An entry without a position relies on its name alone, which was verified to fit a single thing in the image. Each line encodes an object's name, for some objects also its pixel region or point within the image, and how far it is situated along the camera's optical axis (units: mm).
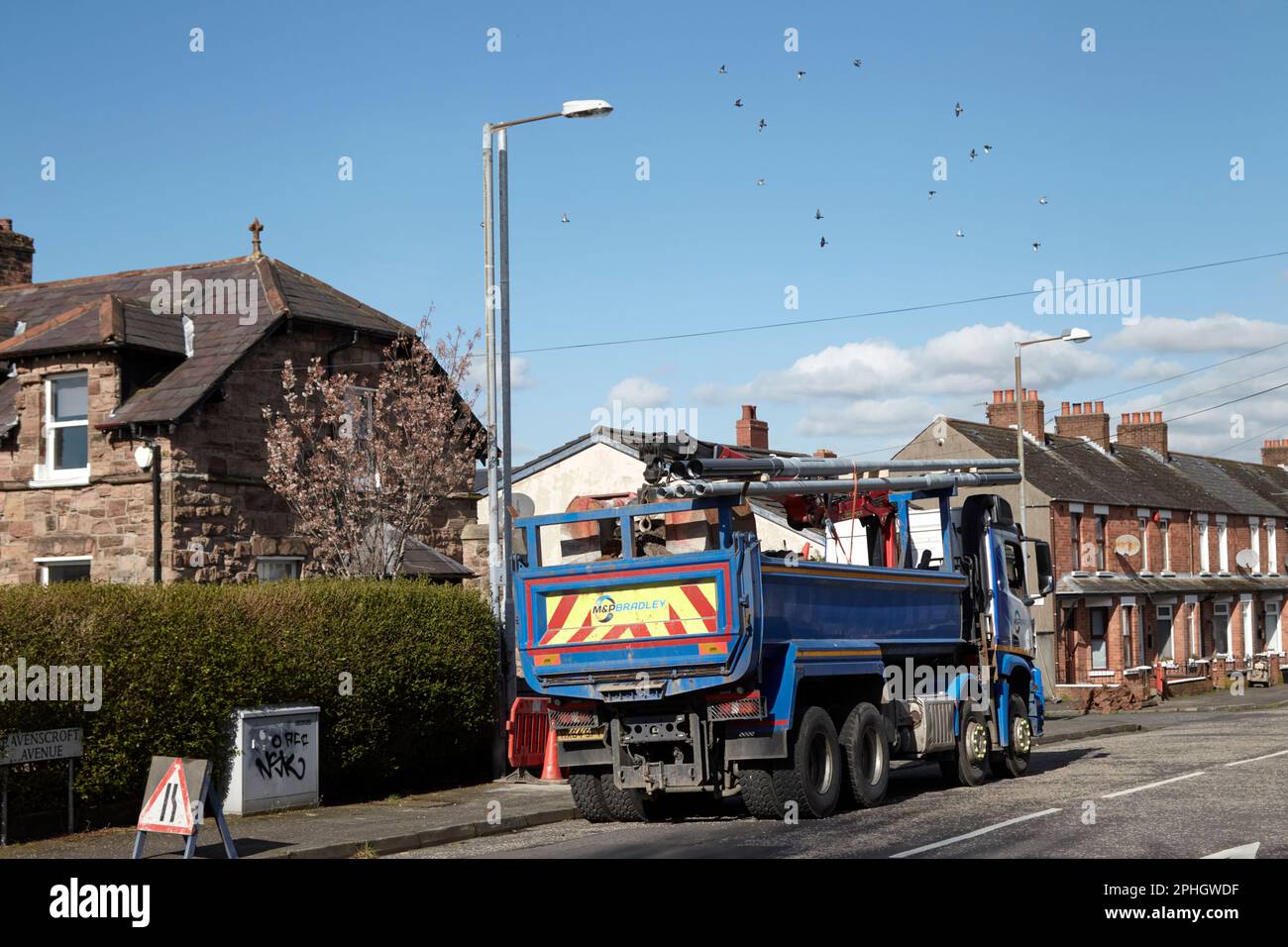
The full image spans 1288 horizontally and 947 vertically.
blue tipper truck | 13812
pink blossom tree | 22875
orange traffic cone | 18734
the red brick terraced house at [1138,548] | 43375
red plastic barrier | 18359
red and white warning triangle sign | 11203
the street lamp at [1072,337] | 30691
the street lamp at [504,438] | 18453
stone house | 22781
